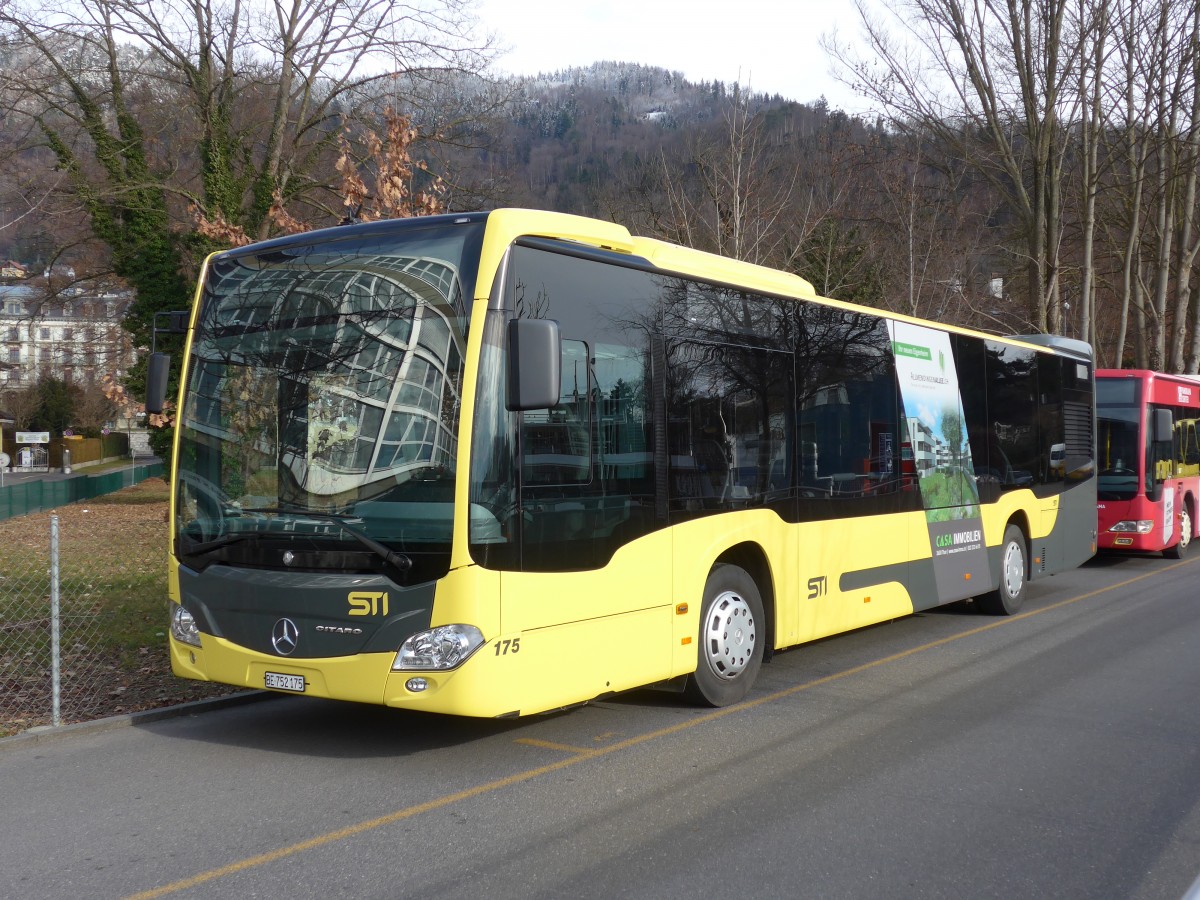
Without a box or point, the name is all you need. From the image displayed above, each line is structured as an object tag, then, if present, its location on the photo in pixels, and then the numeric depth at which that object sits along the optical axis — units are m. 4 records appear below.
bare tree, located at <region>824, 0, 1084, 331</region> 23.05
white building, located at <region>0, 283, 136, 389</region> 29.33
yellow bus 6.14
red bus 17.58
